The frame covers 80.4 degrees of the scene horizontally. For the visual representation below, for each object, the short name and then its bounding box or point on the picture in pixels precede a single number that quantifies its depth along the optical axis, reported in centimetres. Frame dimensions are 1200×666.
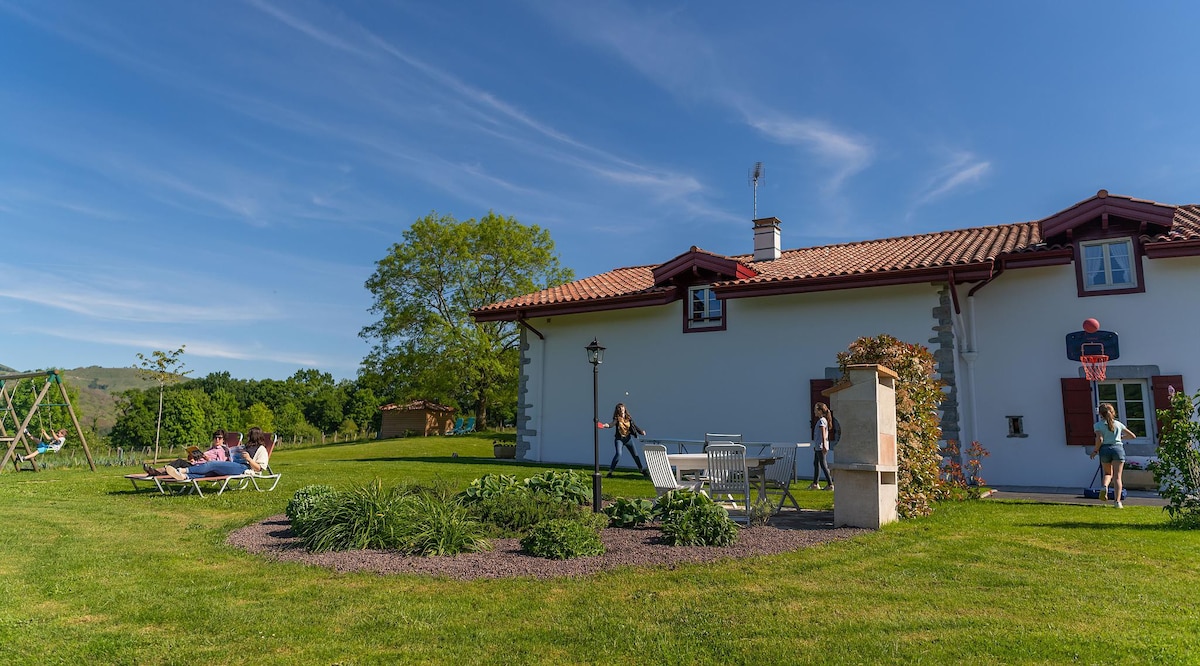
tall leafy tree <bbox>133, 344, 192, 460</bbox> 2495
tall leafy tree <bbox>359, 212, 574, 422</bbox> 3294
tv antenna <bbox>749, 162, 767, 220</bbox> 1994
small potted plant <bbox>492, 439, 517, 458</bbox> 1975
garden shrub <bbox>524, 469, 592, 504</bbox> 867
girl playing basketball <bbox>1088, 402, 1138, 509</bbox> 960
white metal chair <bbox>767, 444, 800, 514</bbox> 843
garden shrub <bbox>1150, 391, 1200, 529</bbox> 756
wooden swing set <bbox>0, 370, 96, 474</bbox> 1550
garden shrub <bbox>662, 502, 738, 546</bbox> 656
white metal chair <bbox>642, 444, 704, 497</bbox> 830
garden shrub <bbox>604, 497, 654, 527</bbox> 754
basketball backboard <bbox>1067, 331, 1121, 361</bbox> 1338
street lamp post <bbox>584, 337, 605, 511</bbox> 855
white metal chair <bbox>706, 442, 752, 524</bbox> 805
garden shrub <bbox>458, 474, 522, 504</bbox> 818
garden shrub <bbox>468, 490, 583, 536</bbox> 737
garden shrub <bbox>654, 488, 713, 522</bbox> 700
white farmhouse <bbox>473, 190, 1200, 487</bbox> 1326
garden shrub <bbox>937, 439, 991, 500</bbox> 996
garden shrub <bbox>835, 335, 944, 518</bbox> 827
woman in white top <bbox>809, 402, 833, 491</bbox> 1144
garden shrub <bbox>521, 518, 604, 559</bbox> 607
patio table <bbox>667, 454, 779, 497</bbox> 829
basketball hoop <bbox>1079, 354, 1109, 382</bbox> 1317
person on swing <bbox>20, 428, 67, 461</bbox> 1703
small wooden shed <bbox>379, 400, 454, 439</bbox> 4053
